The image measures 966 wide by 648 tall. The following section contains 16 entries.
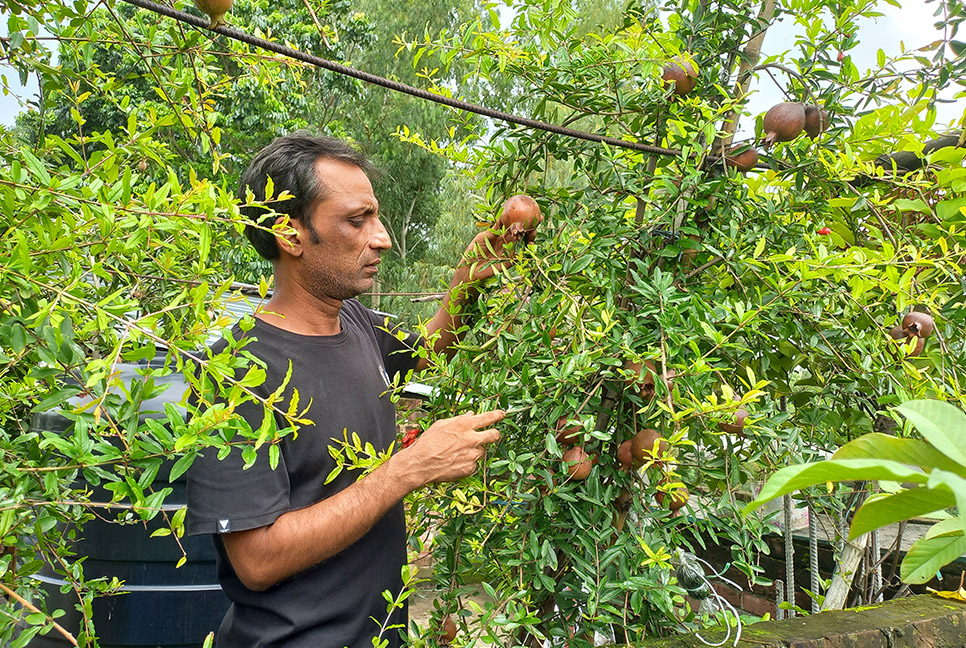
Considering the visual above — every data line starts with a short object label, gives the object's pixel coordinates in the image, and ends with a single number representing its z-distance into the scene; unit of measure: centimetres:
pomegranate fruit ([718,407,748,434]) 127
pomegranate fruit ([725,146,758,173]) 144
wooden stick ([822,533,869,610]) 178
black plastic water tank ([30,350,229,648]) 227
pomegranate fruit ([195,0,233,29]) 119
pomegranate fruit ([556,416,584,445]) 135
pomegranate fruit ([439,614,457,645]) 147
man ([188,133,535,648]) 143
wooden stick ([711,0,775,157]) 147
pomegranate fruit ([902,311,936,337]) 151
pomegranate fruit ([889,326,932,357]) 153
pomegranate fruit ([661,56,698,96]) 141
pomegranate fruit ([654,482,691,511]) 128
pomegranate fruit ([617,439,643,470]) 138
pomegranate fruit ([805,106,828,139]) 148
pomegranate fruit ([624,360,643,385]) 127
